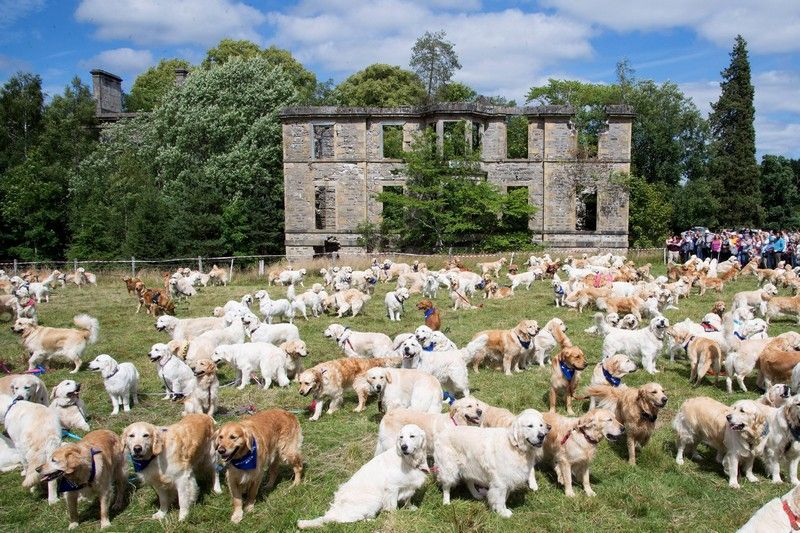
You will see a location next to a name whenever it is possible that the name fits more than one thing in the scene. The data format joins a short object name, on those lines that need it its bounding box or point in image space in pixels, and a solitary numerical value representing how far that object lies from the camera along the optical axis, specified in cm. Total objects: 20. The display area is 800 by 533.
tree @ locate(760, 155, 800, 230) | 5759
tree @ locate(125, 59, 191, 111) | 5306
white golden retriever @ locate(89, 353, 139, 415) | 872
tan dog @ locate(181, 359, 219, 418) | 813
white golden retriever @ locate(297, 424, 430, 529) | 550
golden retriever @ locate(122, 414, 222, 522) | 547
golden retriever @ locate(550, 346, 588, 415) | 808
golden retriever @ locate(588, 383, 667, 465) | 656
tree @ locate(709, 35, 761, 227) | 4522
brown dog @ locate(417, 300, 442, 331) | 1330
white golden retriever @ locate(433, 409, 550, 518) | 556
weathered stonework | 3531
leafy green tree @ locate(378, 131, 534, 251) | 3344
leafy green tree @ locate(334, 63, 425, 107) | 4900
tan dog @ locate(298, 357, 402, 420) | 835
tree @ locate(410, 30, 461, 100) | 5184
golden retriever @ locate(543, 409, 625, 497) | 602
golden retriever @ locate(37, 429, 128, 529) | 532
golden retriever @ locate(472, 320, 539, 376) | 1017
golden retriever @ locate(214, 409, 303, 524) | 553
